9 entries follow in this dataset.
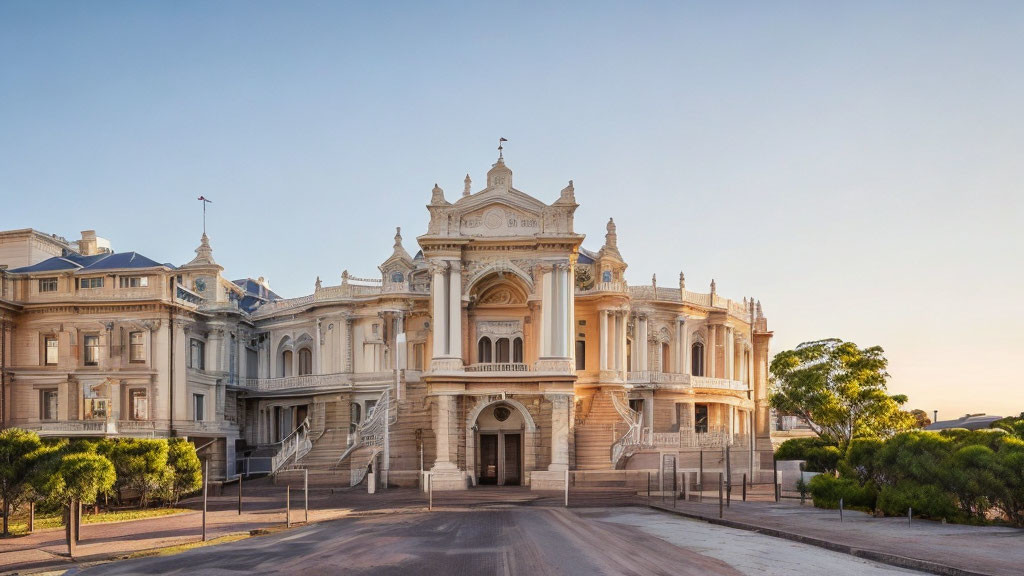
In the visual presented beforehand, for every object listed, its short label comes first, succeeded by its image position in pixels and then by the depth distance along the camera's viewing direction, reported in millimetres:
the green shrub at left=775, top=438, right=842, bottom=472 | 47094
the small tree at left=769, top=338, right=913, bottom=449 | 61031
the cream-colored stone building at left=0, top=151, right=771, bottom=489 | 46469
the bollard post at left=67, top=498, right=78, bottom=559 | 22625
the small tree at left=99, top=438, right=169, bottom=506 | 36250
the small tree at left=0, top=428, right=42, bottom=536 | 28562
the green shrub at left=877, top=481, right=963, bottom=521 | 28609
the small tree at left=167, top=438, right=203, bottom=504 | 38781
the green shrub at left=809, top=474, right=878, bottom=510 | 32875
